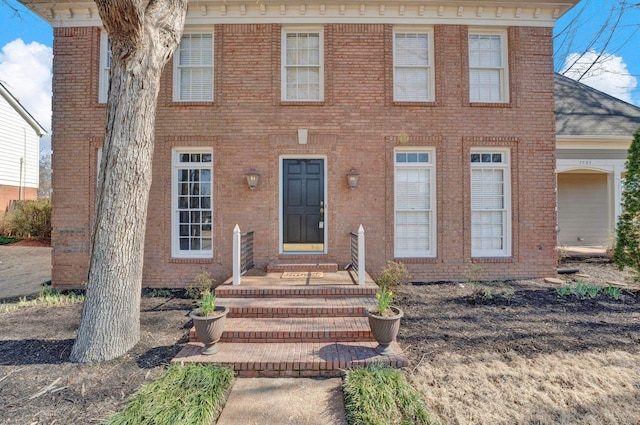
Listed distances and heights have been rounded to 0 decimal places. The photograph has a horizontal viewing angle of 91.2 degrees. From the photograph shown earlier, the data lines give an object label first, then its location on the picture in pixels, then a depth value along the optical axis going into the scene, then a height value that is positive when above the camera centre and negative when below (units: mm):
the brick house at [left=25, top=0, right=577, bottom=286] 6516 +1744
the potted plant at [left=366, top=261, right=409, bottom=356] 3502 -1163
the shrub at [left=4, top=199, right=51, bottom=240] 13320 -110
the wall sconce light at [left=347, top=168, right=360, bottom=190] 6352 +827
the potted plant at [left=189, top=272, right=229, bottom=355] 3473 -1172
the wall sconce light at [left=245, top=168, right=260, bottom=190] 6320 +819
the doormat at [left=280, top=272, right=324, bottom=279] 5727 -1052
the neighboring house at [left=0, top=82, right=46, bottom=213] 16891 +3913
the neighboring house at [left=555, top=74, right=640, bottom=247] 9641 +1852
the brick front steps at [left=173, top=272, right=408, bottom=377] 3408 -1419
